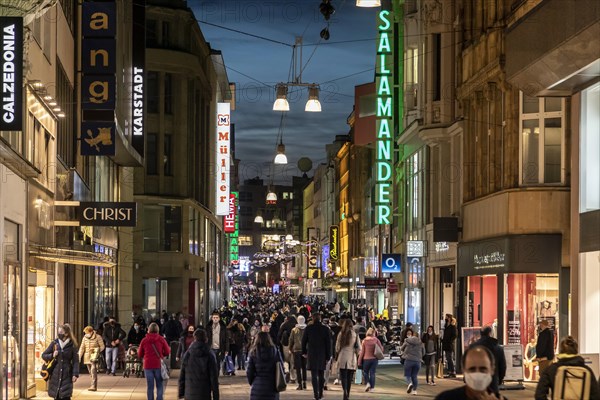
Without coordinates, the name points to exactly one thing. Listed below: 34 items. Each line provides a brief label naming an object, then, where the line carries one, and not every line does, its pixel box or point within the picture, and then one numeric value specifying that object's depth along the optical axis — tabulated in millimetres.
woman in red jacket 22828
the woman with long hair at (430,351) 31766
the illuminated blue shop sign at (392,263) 52500
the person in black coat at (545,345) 27688
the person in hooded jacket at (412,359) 28109
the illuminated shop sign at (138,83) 47250
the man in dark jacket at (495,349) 21500
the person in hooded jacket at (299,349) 28766
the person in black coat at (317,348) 25344
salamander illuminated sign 52688
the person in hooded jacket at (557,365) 13281
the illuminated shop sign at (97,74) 34562
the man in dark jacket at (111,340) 36344
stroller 34969
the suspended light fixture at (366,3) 31317
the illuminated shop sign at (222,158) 86125
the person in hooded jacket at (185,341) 30373
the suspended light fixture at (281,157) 54625
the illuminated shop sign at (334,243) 108650
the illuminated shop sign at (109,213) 32875
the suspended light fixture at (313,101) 34688
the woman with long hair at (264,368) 18047
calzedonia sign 20719
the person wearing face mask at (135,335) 37781
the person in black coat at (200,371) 18156
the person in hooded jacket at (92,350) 28609
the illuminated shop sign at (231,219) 109575
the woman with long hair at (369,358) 28438
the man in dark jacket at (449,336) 33719
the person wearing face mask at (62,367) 21356
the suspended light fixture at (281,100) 32956
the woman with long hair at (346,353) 25672
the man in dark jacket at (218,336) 32875
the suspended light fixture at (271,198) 103625
